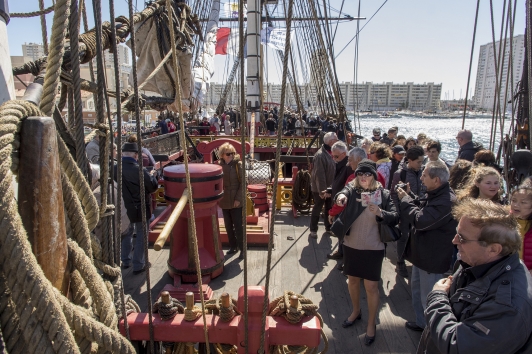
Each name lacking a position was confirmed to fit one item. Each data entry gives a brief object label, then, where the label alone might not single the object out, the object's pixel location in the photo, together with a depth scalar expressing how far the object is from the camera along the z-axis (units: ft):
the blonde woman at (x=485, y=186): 8.95
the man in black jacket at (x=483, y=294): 4.15
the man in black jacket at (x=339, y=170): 12.94
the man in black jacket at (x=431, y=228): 8.13
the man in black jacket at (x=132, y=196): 11.62
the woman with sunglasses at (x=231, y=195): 12.61
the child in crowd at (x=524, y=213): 7.14
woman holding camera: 8.58
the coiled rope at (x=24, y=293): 2.67
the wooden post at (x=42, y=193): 3.04
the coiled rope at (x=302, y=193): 17.49
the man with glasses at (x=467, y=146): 14.87
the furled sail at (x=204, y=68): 22.19
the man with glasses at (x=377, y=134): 33.97
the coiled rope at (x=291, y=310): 5.35
